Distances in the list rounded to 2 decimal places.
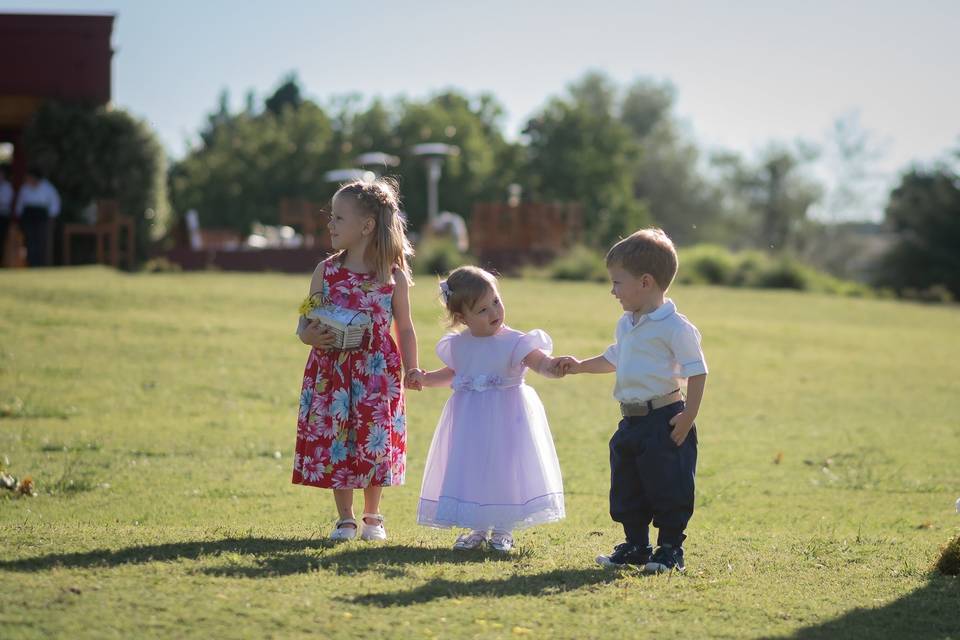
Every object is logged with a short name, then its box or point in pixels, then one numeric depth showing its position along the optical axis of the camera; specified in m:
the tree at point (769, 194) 87.56
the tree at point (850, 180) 79.19
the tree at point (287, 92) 98.81
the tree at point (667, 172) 87.12
